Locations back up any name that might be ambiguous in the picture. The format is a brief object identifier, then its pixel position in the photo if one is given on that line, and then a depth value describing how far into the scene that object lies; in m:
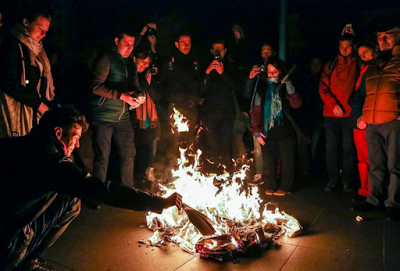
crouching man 2.43
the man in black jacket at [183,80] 6.09
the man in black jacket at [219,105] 6.04
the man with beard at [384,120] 4.61
